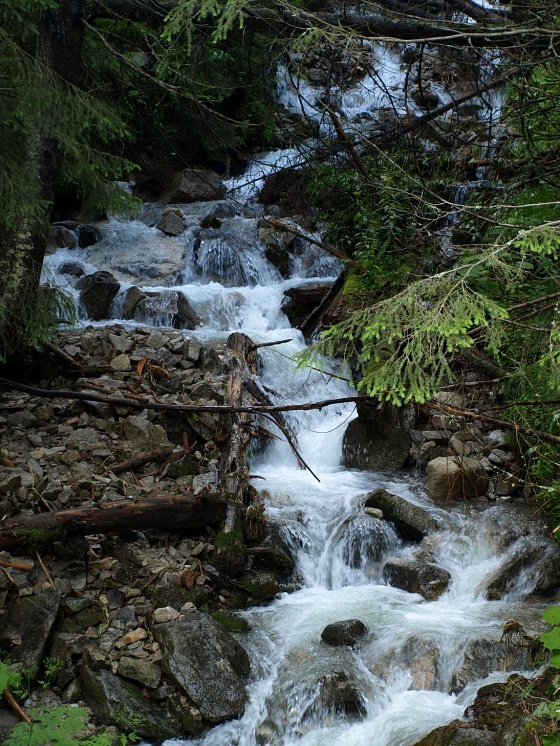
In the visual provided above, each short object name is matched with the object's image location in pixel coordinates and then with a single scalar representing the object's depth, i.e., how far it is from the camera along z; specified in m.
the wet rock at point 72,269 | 12.82
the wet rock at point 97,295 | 11.33
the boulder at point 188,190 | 17.17
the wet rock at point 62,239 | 13.99
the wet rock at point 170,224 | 14.80
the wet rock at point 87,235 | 14.23
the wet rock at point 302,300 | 11.95
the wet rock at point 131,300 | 11.28
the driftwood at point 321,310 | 11.16
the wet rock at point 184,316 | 11.00
